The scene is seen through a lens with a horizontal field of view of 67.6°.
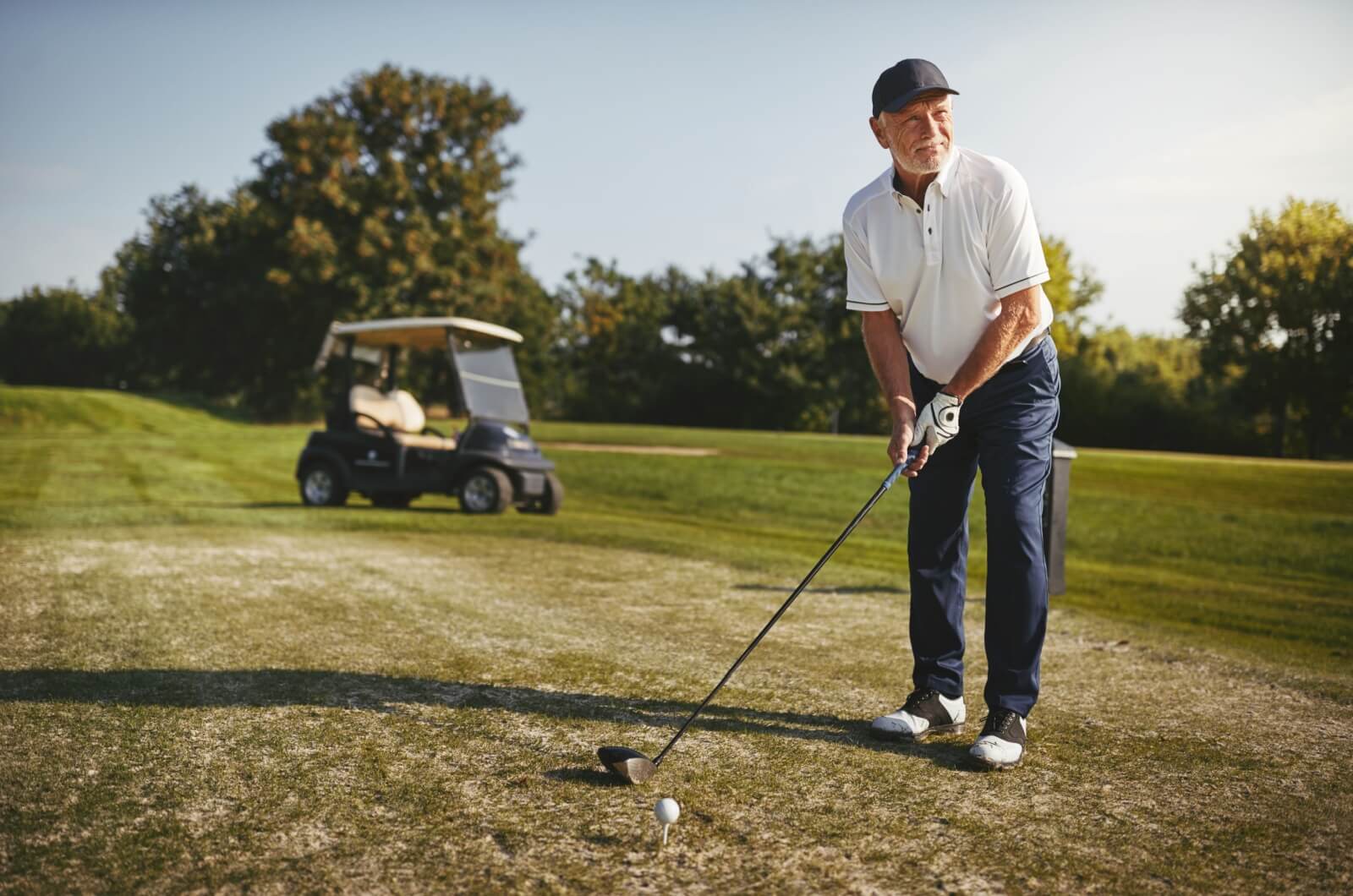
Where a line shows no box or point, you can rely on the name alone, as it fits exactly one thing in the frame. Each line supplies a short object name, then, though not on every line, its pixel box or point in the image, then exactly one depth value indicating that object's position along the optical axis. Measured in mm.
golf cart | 11766
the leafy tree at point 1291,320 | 34219
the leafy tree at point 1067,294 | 48375
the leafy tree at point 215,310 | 38406
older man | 3047
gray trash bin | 5926
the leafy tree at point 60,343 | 65125
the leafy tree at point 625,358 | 46656
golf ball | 2262
